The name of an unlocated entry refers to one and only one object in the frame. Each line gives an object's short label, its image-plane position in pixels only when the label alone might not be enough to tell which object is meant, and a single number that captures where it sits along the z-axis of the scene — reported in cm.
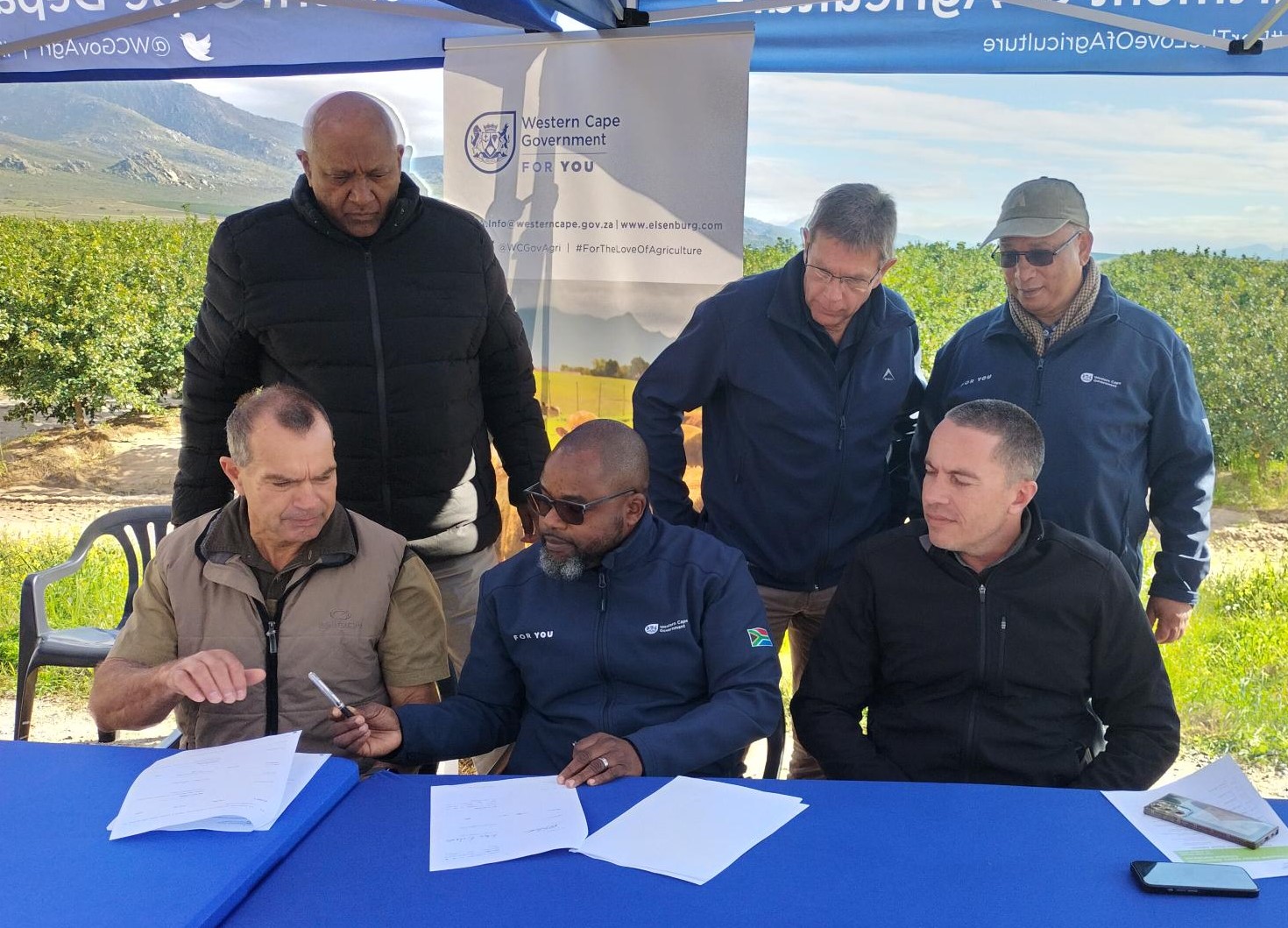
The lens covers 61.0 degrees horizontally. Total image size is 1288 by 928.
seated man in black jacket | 248
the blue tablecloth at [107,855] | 153
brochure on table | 172
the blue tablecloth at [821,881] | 154
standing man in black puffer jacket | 286
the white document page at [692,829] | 169
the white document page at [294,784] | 175
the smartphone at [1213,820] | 176
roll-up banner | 378
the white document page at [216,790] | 176
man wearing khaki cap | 289
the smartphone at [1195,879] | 160
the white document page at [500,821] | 172
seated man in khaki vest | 241
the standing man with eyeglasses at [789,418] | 296
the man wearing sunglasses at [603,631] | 241
